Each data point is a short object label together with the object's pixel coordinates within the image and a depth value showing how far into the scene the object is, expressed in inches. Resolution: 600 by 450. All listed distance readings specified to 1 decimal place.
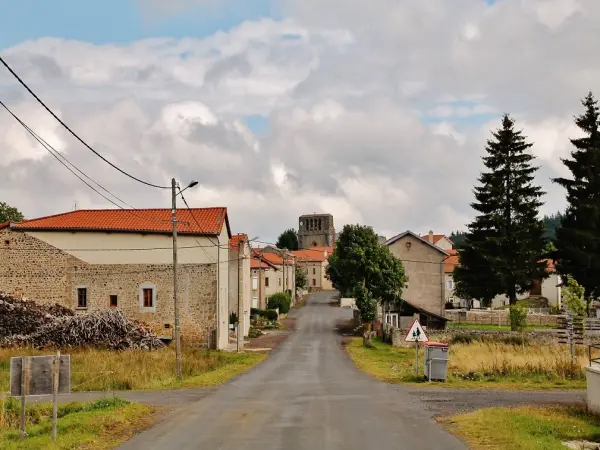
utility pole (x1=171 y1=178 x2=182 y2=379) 1086.5
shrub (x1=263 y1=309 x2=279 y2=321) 2832.2
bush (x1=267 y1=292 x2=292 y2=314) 3115.2
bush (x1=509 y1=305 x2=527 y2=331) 1819.4
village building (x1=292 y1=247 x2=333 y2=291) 5782.5
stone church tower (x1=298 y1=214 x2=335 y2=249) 7470.5
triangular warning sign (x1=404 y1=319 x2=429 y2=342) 988.6
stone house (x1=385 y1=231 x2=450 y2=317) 2522.1
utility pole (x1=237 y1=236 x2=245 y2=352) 1768.0
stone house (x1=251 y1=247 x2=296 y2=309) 3125.0
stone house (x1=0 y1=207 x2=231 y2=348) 1758.1
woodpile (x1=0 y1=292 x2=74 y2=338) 1633.9
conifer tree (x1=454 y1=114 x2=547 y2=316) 2079.2
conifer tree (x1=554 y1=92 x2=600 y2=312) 1930.6
